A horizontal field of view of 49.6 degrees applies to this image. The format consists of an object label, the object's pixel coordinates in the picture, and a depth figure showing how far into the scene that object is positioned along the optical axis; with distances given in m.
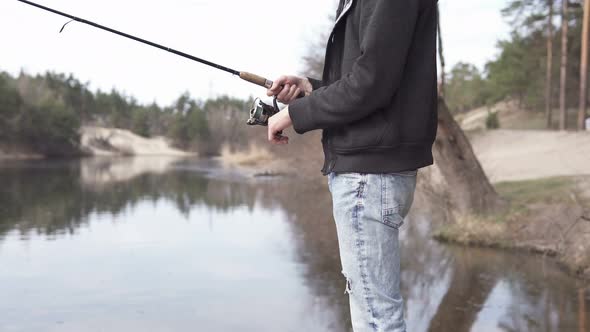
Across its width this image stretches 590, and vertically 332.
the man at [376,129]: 2.06
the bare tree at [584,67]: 20.99
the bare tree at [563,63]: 27.53
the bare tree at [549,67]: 30.77
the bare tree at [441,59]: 8.66
